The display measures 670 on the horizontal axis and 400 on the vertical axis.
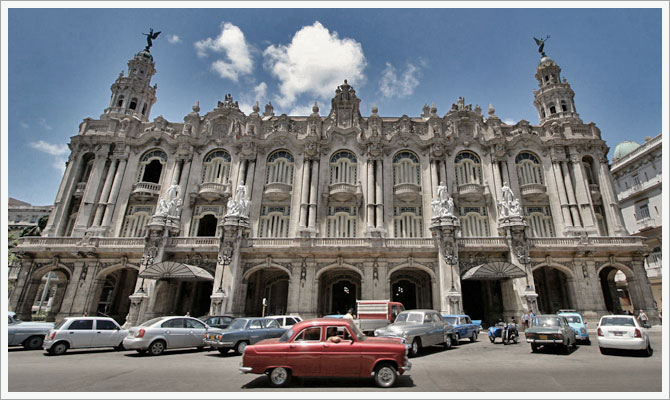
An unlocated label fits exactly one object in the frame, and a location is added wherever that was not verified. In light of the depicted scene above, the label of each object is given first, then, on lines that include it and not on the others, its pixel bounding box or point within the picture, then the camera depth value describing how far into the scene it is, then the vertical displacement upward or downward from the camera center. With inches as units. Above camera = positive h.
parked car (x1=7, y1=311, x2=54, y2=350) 539.0 -58.0
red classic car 285.3 -41.9
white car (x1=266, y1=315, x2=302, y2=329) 573.6 -22.8
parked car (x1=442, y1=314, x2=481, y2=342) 639.1 -23.9
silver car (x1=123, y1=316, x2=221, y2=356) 478.9 -47.5
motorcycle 611.2 -31.4
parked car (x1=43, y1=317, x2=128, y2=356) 496.1 -53.9
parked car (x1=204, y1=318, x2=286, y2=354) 493.1 -42.4
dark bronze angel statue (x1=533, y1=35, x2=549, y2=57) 1491.1 +1165.5
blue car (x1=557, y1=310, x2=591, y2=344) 591.8 -13.9
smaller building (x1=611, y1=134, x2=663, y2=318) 1309.1 +512.4
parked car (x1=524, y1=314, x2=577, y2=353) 484.4 -22.6
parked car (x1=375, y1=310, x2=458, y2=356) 487.5 -27.2
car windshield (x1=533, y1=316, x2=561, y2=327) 522.9 -7.2
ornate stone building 944.9 +293.2
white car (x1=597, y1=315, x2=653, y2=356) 448.8 -19.8
